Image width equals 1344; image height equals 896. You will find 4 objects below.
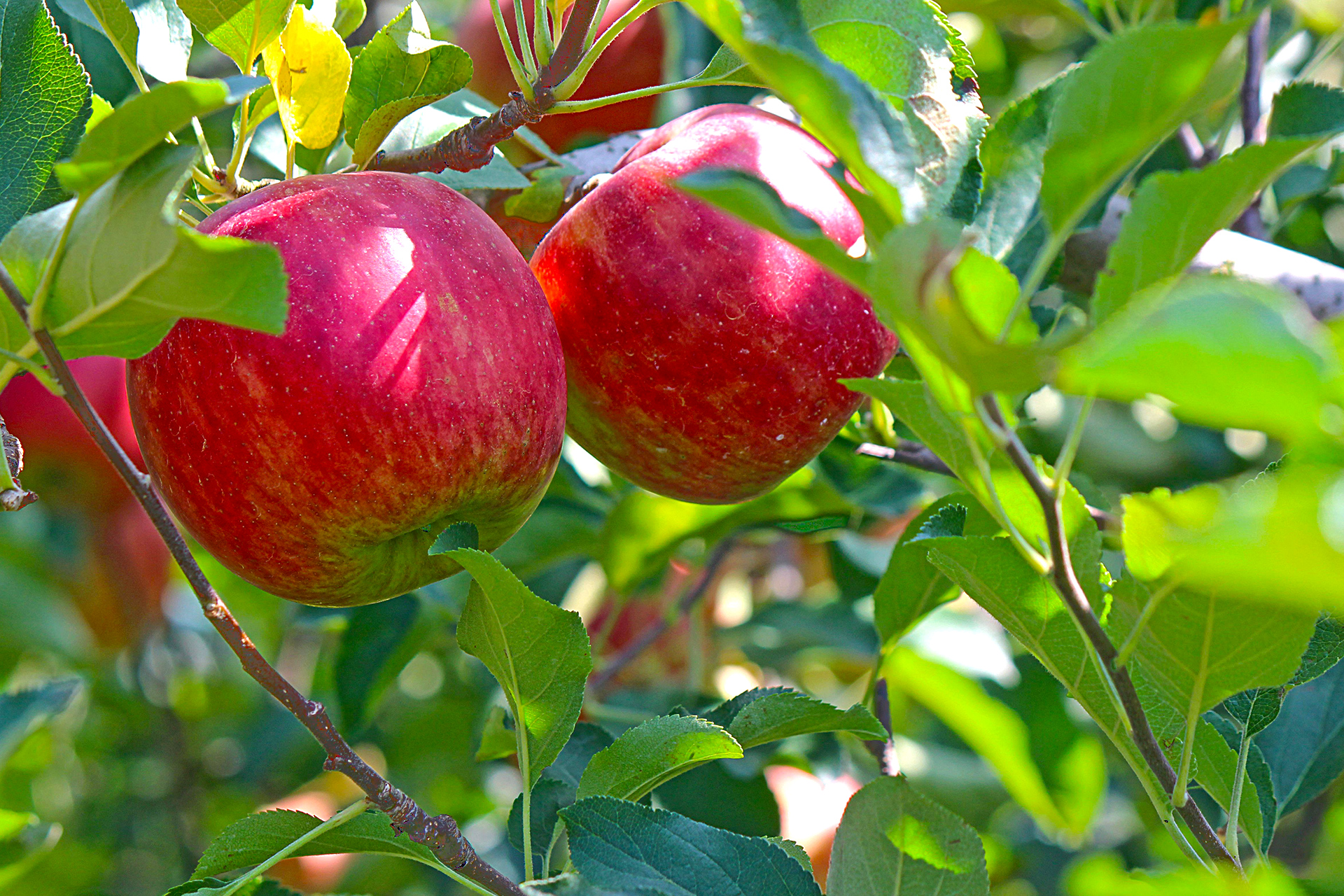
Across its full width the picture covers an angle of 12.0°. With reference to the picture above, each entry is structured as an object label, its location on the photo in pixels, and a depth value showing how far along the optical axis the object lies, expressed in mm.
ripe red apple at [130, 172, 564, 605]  1081
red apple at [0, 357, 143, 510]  1229
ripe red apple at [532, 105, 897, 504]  1114
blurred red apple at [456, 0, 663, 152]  1341
